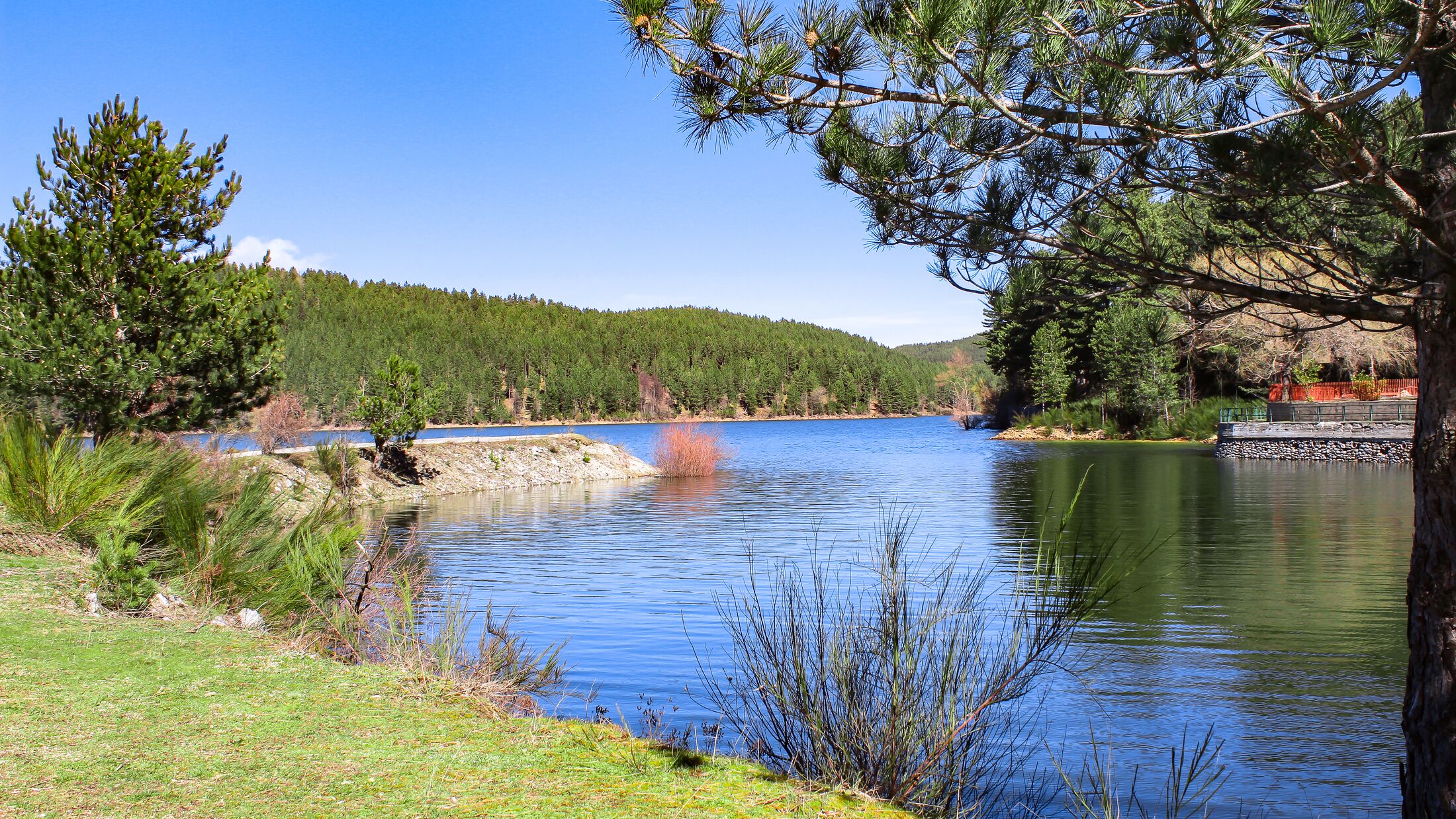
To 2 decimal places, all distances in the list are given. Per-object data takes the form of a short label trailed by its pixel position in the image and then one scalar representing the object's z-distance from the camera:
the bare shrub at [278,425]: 28.23
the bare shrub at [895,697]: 4.62
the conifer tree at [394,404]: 26.81
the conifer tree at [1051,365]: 60.41
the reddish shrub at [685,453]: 35.16
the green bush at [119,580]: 6.56
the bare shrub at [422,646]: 5.84
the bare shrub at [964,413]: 83.62
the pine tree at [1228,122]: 4.02
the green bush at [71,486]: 8.24
